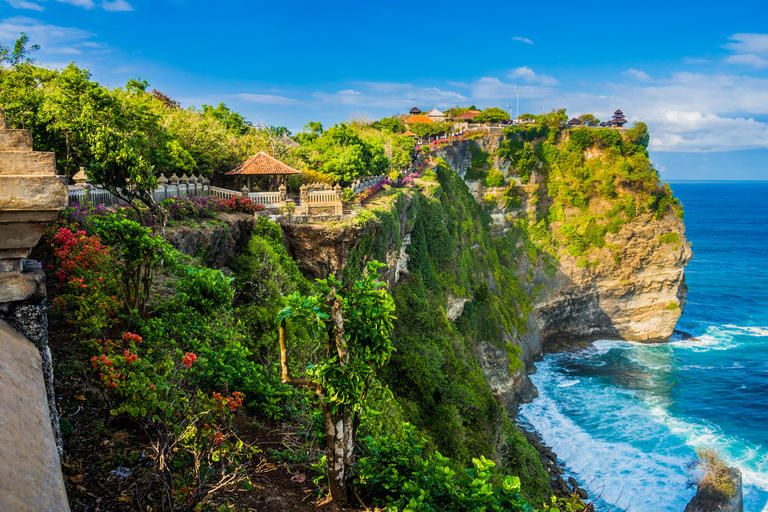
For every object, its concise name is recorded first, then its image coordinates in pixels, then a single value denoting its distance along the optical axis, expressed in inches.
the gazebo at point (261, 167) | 1039.6
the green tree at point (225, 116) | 1780.3
